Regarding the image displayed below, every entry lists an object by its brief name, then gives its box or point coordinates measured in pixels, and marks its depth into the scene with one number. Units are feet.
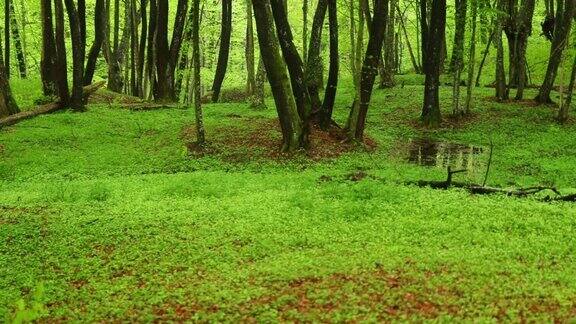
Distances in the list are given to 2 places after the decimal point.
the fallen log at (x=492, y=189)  35.88
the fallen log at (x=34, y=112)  61.67
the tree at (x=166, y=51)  76.33
